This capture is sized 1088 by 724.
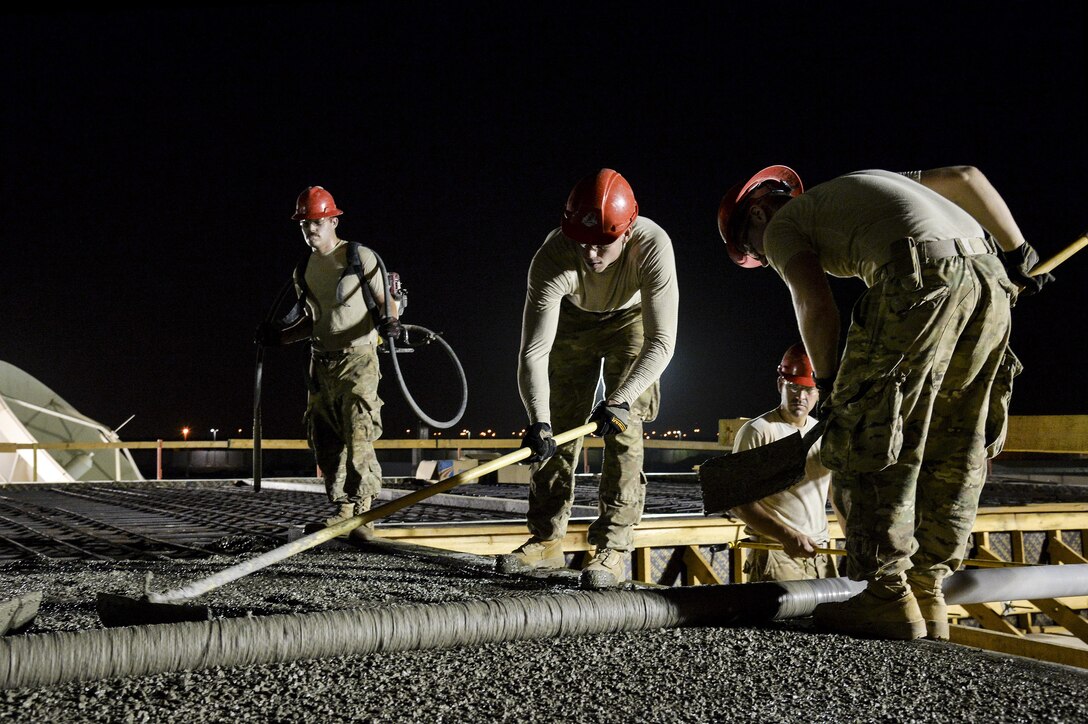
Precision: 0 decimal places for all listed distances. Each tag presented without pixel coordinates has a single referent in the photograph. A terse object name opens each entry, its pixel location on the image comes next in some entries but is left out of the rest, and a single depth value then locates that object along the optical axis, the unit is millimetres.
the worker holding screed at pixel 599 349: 3146
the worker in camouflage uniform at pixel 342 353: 4406
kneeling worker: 4184
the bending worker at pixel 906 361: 2088
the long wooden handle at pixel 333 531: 2486
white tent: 16422
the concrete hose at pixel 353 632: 1704
